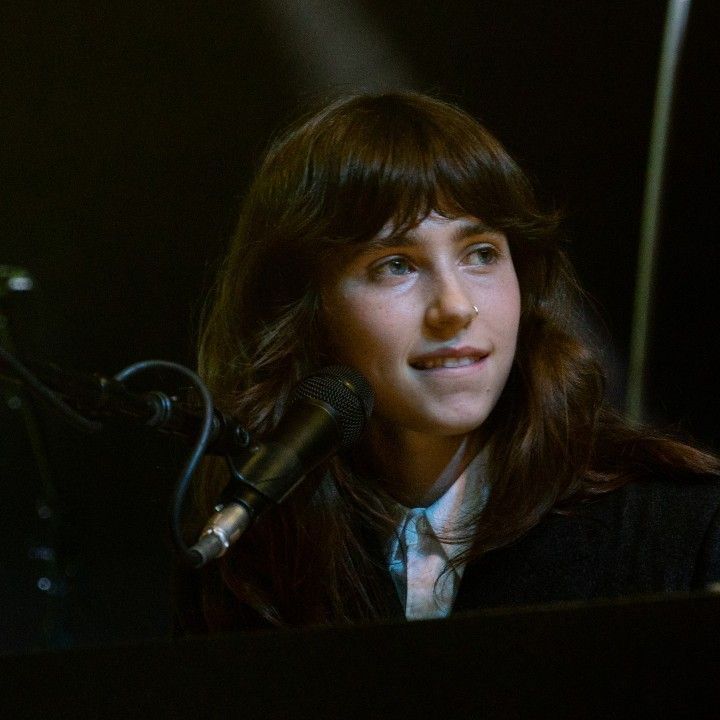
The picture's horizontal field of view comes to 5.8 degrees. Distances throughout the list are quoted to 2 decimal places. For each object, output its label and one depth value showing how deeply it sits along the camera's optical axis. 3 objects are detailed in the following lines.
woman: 4.53
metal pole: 4.77
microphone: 4.26
